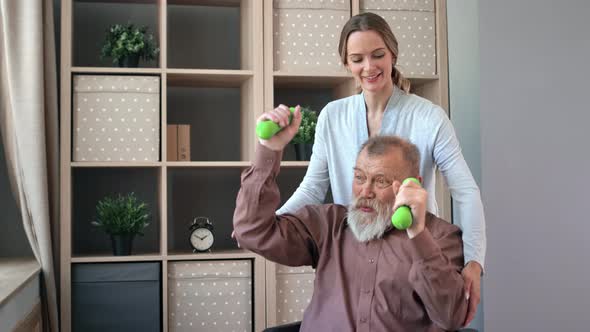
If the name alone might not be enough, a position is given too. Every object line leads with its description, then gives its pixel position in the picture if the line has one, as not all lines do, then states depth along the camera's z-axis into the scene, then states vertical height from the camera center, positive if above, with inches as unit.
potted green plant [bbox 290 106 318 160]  131.8 +6.3
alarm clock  131.9 -11.7
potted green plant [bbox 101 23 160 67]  129.5 +22.3
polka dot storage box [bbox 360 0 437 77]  134.2 +25.6
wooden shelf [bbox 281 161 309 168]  129.5 +1.2
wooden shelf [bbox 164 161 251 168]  127.5 +1.3
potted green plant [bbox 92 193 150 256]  126.6 -8.7
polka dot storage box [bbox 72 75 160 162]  125.7 +9.3
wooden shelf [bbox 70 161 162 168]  124.7 +1.3
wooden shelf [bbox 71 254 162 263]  124.3 -14.7
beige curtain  118.0 +7.5
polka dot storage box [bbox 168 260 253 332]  127.9 -21.8
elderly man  67.2 -7.8
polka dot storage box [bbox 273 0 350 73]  131.4 +24.3
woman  77.9 +4.6
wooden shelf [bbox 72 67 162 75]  125.6 +17.5
